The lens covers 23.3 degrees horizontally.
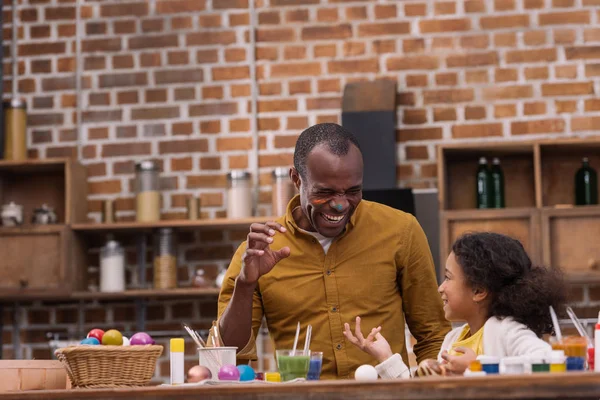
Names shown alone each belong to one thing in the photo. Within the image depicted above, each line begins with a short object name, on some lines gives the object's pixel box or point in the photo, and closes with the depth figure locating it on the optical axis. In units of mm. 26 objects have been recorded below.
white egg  2754
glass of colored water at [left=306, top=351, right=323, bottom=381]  3008
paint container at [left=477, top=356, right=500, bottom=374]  2725
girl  3279
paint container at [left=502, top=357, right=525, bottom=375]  2689
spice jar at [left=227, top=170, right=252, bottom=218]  6465
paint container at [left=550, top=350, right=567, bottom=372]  2672
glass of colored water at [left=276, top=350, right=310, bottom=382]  2948
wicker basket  3131
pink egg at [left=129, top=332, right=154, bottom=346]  3372
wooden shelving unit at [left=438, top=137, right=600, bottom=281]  6033
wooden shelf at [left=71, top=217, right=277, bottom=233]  6383
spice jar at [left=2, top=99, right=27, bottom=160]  6721
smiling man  3822
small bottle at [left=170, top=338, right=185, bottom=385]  3276
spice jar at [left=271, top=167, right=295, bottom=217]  6372
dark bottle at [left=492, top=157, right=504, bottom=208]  6306
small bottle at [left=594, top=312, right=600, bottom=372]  2915
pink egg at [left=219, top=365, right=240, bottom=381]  2962
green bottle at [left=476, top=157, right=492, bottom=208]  6301
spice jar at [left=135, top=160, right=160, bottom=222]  6563
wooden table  2515
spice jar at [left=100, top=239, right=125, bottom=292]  6519
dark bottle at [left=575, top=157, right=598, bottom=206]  6279
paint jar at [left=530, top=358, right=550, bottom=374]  2675
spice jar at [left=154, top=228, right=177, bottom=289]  6497
